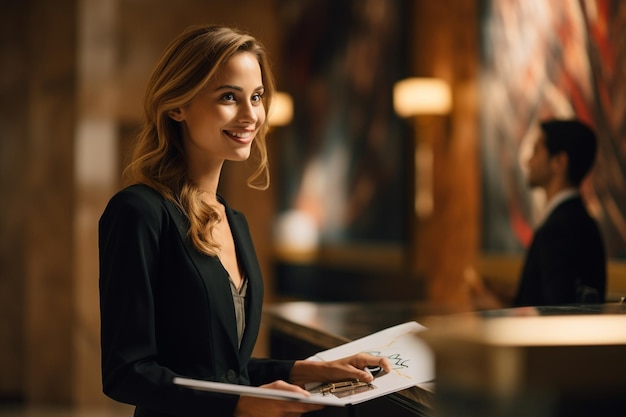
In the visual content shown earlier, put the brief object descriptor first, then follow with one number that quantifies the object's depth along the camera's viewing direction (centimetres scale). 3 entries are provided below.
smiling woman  420
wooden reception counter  276
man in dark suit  826
